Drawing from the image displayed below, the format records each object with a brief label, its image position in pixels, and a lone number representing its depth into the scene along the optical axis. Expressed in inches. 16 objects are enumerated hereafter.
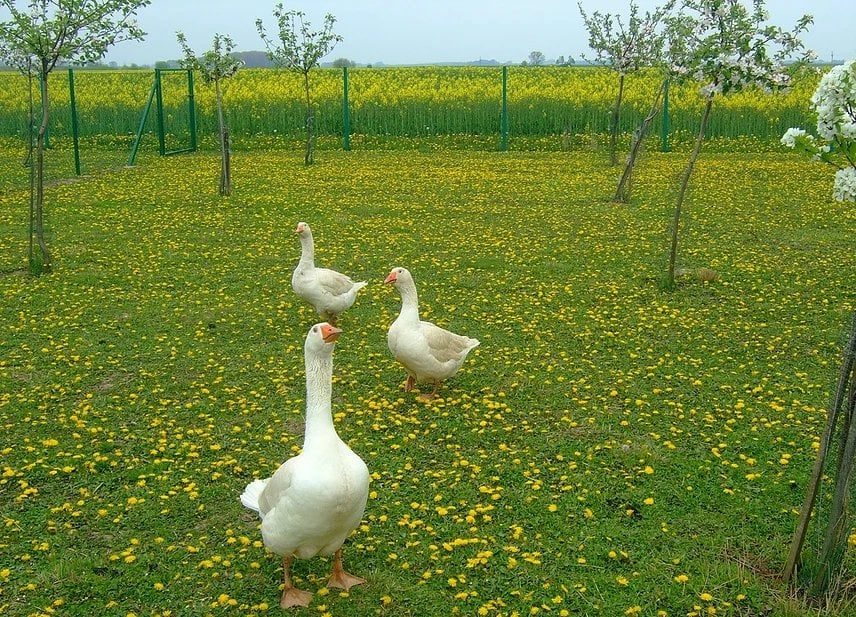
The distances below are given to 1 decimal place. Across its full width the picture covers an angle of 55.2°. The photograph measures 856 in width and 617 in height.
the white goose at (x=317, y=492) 194.5
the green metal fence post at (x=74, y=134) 942.4
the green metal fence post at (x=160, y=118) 1130.7
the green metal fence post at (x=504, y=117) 1235.9
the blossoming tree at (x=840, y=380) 175.8
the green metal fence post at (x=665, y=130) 1191.6
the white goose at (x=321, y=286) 402.0
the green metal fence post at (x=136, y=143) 1034.1
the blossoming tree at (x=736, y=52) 411.2
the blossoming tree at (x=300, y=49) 1012.5
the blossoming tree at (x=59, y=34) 473.4
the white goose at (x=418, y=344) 319.3
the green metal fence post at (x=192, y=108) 1200.8
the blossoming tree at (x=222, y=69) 792.9
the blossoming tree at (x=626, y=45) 837.2
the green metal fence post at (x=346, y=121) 1250.6
